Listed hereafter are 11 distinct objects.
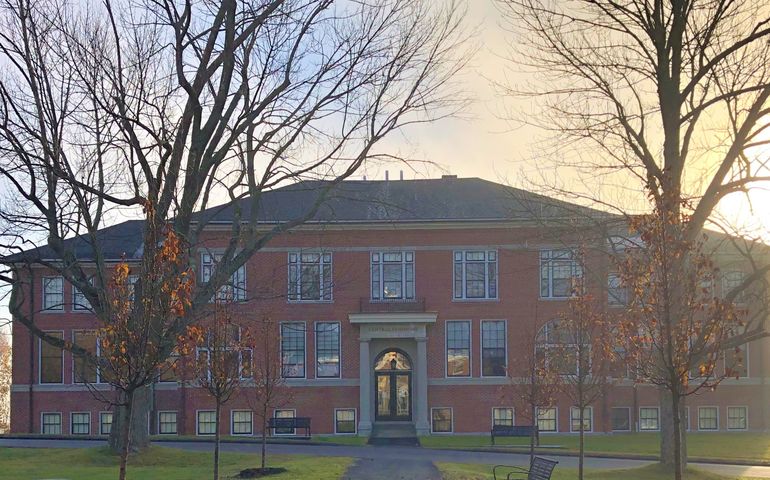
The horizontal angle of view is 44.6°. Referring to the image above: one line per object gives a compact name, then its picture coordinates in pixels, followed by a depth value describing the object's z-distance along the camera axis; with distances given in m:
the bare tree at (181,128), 21.97
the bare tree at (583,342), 18.49
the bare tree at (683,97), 21.27
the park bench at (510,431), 36.69
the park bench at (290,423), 38.69
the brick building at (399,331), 40.53
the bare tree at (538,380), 24.66
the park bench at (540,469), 17.17
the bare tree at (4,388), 90.41
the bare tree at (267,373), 23.65
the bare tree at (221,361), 20.42
